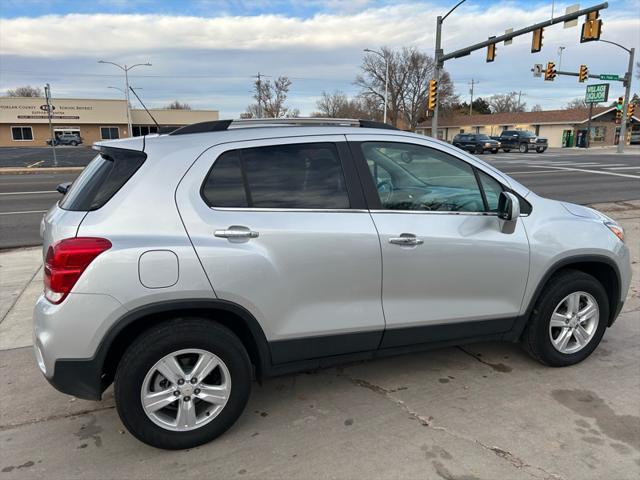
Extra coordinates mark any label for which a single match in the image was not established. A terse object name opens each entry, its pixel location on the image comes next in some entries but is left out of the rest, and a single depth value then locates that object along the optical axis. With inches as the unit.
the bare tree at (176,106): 3607.3
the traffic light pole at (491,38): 708.0
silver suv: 100.7
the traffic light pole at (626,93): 1433.3
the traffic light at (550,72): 1155.9
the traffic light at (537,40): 827.4
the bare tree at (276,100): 2640.3
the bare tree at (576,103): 3885.6
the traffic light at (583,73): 1246.1
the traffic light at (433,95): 995.6
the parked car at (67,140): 2329.0
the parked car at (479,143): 1518.2
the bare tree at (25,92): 3675.7
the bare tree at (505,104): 4023.1
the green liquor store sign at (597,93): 1995.6
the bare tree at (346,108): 2812.5
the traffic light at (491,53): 896.9
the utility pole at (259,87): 2401.2
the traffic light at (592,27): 761.6
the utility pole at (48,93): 825.9
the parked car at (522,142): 1604.3
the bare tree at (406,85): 2721.5
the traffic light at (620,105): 1628.9
